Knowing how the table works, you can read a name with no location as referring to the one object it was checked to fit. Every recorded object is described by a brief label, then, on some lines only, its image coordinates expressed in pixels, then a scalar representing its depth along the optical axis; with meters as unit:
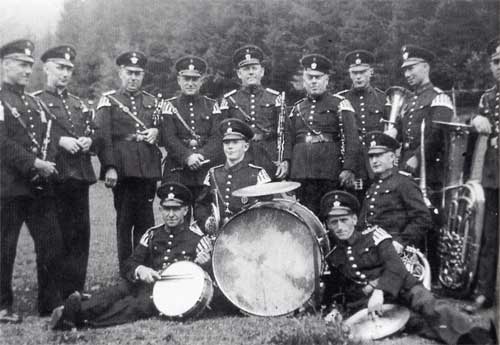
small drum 5.19
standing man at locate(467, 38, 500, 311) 4.57
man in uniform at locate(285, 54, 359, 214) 6.21
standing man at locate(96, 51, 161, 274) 6.23
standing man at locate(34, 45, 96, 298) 5.79
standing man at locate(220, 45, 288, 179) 6.57
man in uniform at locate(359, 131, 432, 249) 5.39
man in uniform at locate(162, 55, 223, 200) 6.49
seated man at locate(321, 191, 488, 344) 4.64
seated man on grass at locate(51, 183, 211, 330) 5.13
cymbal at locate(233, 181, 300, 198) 4.89
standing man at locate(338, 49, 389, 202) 6.59
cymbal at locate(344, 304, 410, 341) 4.62
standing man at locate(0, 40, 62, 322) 5.20
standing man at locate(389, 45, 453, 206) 5.70
